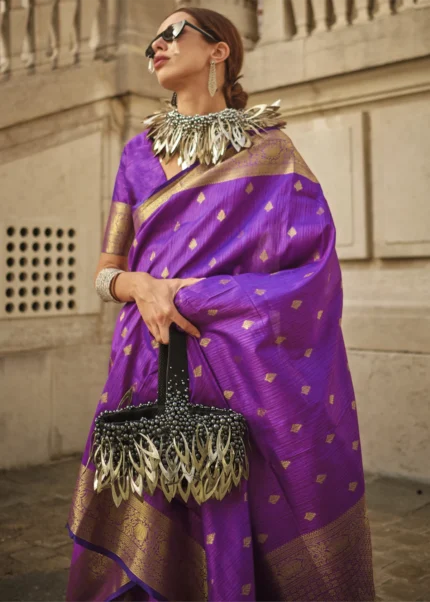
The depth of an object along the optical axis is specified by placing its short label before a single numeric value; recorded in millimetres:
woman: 1993
